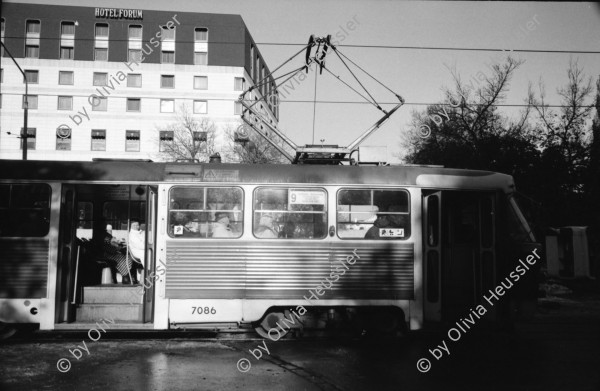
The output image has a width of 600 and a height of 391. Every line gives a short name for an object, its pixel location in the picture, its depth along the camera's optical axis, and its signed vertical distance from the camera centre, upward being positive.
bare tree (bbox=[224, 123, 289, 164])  34.53 +5.79
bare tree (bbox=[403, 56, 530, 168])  28.70 +6.30
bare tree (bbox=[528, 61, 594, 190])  27.11 +5.57
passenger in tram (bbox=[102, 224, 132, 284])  10.55 -0.46
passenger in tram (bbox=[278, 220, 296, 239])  9.10 +0.11
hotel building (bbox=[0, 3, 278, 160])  46.19 +13.96
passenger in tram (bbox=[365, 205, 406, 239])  9.23 +0.26
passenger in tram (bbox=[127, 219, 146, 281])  10.26 -0.13
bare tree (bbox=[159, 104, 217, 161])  38.70 +7.55
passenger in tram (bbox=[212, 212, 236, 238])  9.10 +0.14
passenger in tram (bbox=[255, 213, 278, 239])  9.09 +0.14
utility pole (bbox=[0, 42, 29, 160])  20.20 +4.04
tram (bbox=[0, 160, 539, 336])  8.95 -0.17
